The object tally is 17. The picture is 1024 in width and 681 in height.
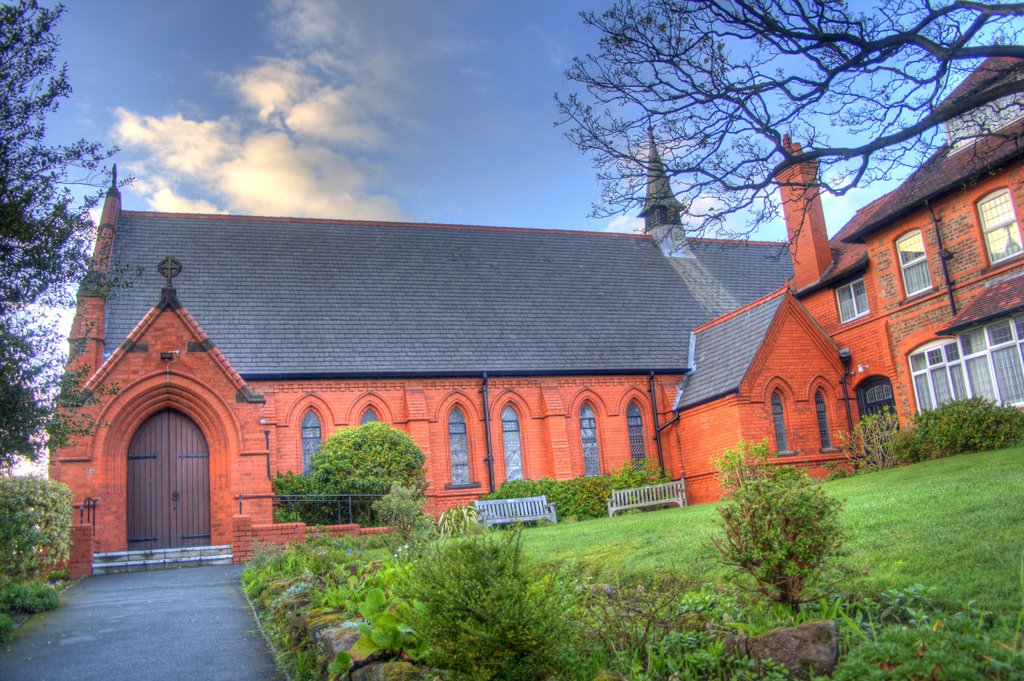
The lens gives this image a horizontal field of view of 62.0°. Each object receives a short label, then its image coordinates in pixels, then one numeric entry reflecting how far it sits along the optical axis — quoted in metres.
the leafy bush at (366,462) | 21.36
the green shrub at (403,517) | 12.72
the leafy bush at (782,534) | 6.19
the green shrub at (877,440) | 21.12
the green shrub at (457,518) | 17.76
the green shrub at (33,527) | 12.68
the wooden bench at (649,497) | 24.55
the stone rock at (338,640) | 7.07
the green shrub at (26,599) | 11.30
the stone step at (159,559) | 17.47
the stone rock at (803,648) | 5.16
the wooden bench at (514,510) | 22.80
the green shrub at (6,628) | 9.81
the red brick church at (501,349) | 20.22
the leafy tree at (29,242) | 9.69
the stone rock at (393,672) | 6.03
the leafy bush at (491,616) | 5.24
